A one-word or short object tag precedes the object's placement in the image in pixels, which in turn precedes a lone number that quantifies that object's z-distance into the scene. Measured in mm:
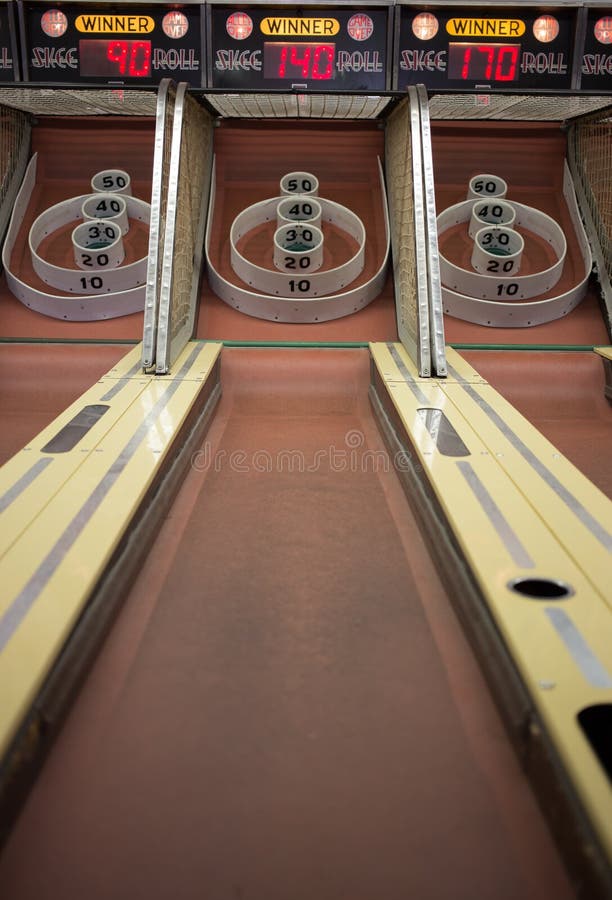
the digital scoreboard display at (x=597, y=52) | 4145
